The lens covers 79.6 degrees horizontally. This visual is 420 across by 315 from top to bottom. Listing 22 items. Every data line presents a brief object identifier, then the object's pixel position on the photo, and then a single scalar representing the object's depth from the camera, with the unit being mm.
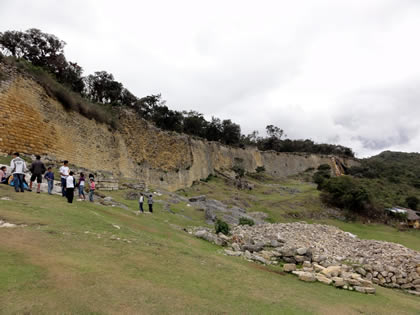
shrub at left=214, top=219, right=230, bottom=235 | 14484
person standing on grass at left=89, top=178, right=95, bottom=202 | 12828
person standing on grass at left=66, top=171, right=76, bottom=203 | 10234
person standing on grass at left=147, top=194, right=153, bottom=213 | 15641
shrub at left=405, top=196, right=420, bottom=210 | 37694
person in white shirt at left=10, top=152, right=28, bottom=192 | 9664
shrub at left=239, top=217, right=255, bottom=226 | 19047
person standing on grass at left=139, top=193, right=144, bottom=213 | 14744
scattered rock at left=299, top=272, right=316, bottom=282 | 8133
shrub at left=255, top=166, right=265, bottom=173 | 62606
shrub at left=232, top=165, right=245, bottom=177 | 50875
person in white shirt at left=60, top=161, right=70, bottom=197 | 11082
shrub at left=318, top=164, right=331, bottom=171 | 70500
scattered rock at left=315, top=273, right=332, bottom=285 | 8086
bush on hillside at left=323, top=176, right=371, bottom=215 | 30797
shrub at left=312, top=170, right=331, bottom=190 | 37300
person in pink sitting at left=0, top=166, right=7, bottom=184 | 10474
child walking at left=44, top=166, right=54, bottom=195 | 11086
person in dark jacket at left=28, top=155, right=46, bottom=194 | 10538
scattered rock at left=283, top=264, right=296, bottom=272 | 8903
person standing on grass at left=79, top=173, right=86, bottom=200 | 12511
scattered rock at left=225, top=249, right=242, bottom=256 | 10203
